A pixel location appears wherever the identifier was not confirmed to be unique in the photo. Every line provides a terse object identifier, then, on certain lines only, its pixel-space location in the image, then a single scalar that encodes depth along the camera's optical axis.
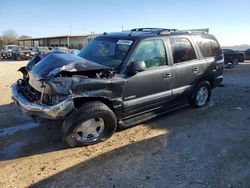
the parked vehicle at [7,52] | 26.19
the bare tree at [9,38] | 54.84
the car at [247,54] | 19.32
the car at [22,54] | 23.12
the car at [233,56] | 14.24
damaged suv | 3.19
